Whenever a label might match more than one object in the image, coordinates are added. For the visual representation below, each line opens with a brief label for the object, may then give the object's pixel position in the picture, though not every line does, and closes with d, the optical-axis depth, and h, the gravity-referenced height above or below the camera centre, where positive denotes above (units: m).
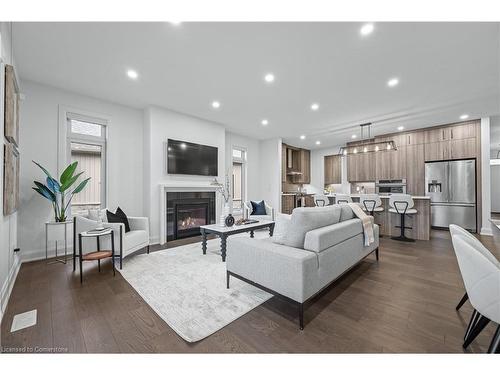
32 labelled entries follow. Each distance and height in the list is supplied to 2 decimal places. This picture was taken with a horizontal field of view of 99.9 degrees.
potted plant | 3.13 +0.01
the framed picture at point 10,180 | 2.14 +0.10
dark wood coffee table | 3.25 -0.69
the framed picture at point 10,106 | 2.17 +0.90
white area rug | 1.72 -1.10
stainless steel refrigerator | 5.15 -0.15
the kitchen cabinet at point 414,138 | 5.84 +1.37
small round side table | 2.60 -0.83
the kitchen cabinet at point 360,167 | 6.73 +0.64
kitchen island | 4.42 -0.76
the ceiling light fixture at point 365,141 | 5.46 +1.50
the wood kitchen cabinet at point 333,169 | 8.05 +0.69
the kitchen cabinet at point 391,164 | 6.14 +0.67
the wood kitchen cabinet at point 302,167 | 8.45 +0.81
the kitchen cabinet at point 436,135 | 5.48 +1.37
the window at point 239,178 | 6.76 +0.31
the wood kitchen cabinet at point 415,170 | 5.82 +0.47
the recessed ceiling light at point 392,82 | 3.22 +1.64
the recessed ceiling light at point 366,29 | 2.13 +1.64
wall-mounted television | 4.56 +0.69
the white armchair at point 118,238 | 2.90 -0.74
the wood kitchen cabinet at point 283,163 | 7.31 +0.85
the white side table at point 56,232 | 3.18 -0.70
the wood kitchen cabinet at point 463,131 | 5.14 +1.38
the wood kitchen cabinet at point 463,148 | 5.12 +0.95
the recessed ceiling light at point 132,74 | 3.03 +1.69
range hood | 8.02 +0.81
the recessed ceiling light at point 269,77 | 3.12 +1.67
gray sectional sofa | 1.67 -0.61
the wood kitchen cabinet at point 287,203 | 7.35 -0.57
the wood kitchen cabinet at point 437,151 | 5.47 +0.95
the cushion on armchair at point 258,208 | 5.36 -0.53
